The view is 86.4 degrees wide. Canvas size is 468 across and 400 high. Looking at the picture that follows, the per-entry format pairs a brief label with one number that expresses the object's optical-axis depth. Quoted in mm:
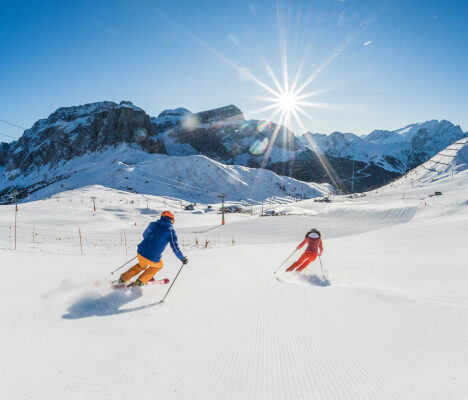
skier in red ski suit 8250
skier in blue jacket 5629
